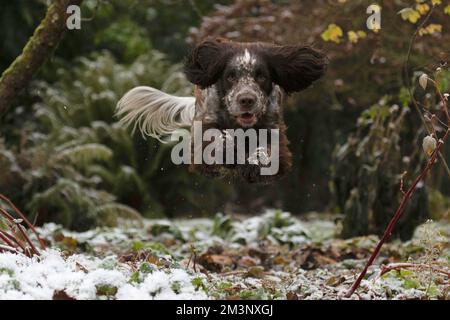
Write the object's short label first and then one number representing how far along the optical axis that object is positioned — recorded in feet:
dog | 15.72
